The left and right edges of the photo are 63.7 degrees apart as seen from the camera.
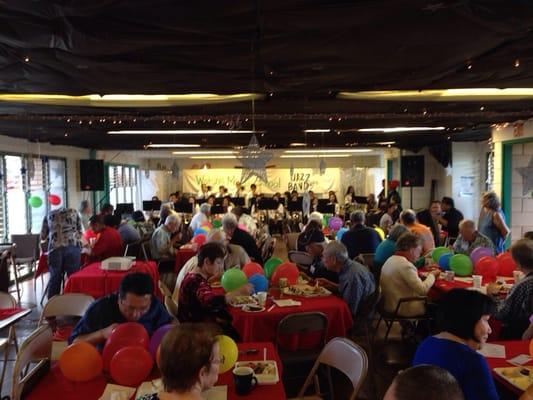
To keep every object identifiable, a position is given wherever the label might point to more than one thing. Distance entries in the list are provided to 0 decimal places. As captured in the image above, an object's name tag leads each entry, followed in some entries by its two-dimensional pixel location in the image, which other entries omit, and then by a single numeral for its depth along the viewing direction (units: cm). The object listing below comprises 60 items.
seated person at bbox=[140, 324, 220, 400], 156
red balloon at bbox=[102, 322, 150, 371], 218
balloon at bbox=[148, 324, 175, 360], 227
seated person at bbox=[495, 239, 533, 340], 314
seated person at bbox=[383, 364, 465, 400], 134
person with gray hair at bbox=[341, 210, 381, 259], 591
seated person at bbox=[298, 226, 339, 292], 425
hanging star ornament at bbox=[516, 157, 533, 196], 720
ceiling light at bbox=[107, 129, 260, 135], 794
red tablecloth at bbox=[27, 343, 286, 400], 198
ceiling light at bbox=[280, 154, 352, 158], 1563
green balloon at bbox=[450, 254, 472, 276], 450
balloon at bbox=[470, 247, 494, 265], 475
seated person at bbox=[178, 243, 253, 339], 310
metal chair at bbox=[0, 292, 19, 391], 355
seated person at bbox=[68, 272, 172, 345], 243
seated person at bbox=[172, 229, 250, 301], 485
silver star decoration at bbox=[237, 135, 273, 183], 479
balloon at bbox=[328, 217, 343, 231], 866
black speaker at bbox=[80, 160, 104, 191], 1098
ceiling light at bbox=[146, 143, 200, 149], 1107
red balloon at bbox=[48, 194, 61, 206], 899
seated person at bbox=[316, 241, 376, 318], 377
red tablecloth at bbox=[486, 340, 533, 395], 213
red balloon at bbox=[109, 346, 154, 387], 206
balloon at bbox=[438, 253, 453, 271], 474
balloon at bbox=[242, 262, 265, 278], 422
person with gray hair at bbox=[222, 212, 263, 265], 566
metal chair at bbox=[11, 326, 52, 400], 197
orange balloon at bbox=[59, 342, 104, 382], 209
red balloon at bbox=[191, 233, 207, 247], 682
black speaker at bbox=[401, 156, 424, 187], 1137
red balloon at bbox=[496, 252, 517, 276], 445
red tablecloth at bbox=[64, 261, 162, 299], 476
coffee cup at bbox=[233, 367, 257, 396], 199
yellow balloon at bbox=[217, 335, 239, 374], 215
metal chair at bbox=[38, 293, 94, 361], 337
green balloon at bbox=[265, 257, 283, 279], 457
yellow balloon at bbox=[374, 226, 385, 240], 713
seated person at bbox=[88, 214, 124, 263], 594
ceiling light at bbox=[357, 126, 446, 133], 809
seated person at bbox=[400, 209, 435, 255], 586
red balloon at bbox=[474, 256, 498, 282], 438
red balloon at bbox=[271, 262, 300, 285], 416
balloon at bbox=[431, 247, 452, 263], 512
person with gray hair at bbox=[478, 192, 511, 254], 563
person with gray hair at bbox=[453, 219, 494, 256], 512
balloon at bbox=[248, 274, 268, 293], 388
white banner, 1700
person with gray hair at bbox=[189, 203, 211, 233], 820
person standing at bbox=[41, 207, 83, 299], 568
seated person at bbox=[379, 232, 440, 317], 403
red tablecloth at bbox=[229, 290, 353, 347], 333
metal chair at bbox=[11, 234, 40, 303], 728
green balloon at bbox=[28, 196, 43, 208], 790
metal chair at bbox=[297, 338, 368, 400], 223
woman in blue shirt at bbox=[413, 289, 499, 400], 190
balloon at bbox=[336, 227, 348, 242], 678
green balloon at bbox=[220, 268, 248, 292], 379
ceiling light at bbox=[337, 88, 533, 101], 516
